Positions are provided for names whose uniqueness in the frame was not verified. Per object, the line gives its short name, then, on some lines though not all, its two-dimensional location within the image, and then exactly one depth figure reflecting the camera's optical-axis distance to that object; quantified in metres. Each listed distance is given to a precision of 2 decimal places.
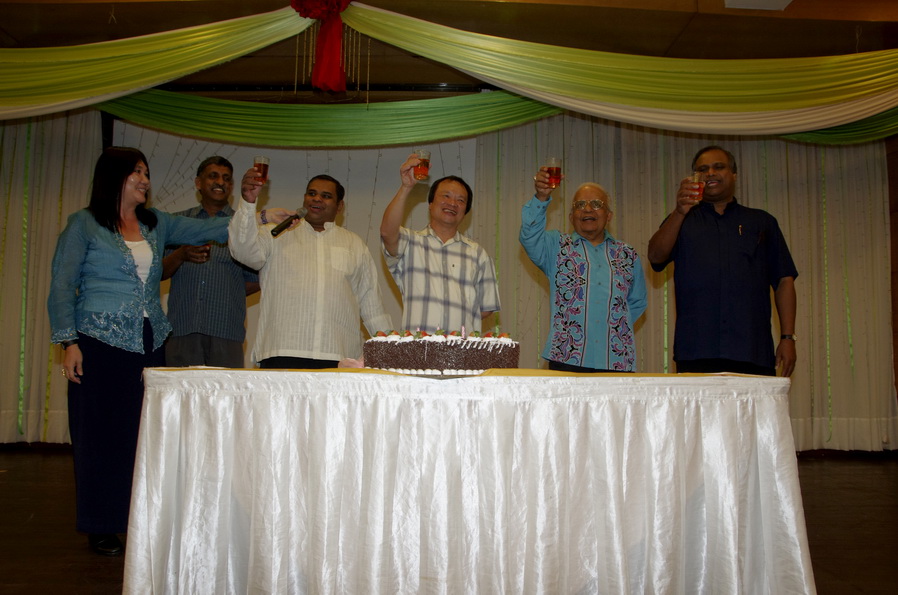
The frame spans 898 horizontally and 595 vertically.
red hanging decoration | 3.24
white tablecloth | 1.78
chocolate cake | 1.92
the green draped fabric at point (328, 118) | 4.11
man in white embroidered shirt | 2.92
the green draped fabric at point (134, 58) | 3.28
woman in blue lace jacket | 2.63
